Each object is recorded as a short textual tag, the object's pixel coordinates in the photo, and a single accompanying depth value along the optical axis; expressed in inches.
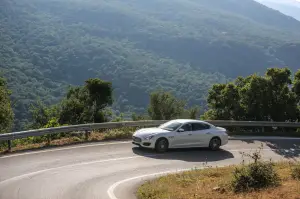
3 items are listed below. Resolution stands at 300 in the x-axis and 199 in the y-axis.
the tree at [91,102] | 1307.8
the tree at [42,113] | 1553.9
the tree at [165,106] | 1651.1
